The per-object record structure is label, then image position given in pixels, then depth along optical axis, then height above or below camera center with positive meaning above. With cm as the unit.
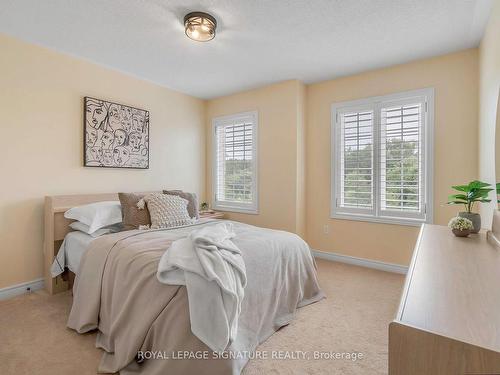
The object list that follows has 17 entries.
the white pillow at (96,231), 258 -44
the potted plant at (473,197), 188 -8
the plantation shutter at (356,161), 342 +31
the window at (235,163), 416 +34
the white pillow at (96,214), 260 -30
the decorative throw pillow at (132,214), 269 -30
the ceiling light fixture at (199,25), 222 +132
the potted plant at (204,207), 438 -37
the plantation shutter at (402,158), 310 +31
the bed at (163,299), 150 -78
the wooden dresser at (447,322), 64 -36
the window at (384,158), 309 +32
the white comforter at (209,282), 145 -55
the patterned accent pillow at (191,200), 328 -20
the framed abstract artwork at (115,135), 316 +60
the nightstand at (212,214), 406 -46
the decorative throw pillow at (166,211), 271 -27
